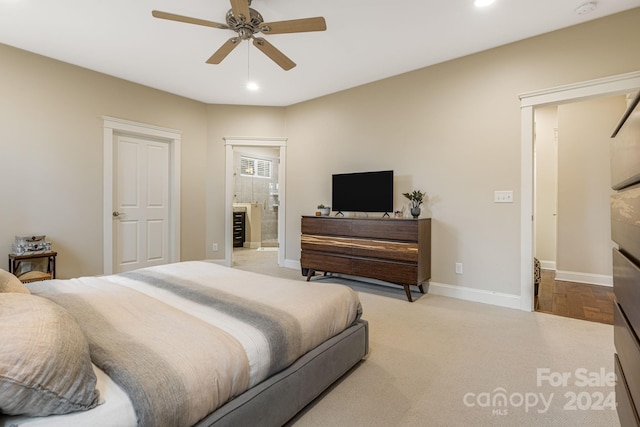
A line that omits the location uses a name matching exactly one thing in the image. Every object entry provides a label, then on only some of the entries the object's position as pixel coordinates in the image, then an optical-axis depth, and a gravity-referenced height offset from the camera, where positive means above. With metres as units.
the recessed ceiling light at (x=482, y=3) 2.48 +1.75
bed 0.80 -0.50
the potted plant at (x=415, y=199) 3.51 +0.16
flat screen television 3.86 +0.28
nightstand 3.09 -0.59
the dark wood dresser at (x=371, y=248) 3.33 -0.43
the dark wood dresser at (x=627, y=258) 0.55 -0.09
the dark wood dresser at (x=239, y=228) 7.54 -0.40
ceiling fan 2.13 +1.40
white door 4.20 +0.13
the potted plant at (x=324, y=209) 4.30 +0.04
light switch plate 3.14 +0.17
